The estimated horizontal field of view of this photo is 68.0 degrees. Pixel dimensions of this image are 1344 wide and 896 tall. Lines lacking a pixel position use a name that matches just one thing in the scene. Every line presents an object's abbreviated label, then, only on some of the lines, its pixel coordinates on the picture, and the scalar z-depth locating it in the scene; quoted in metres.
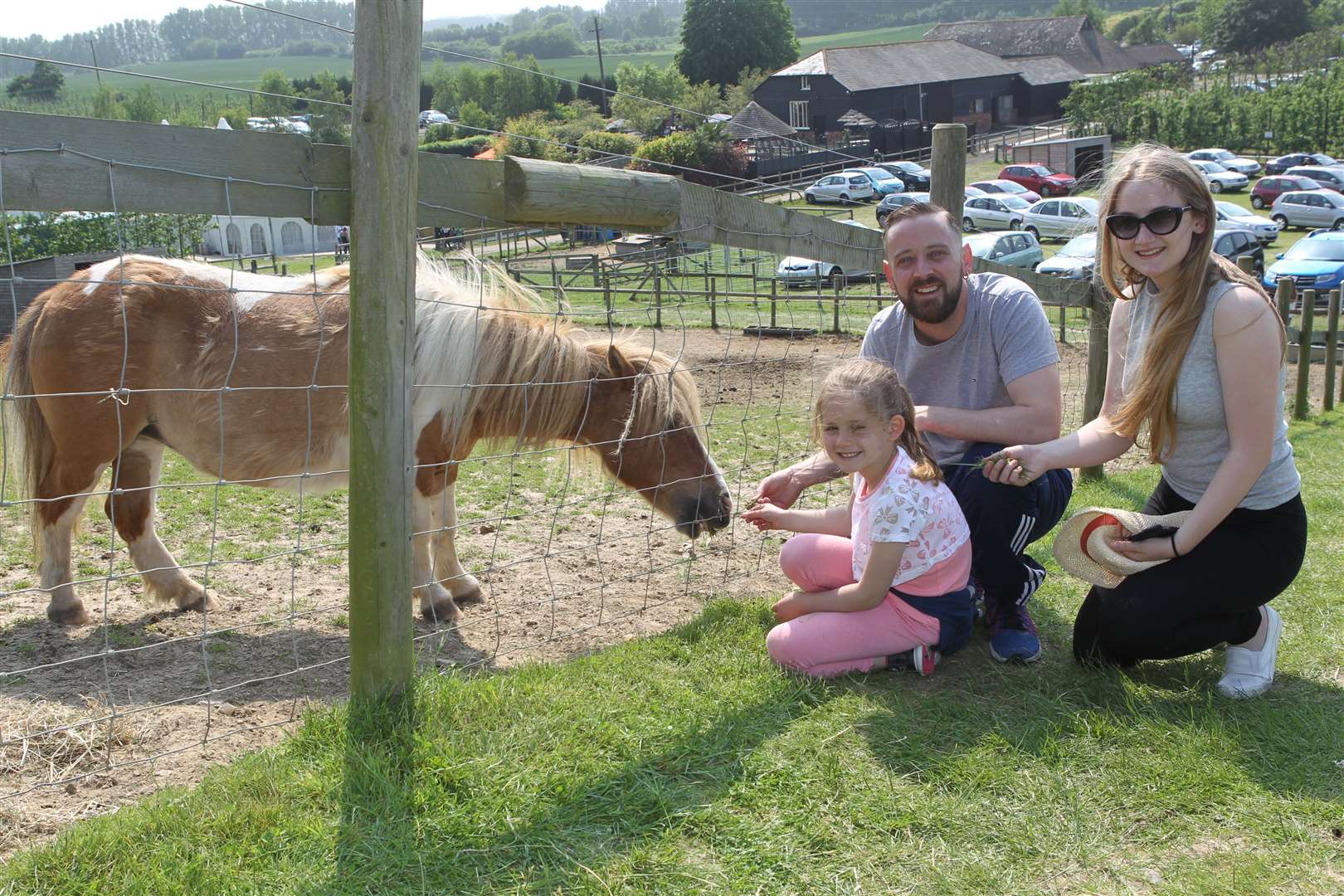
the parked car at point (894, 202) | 23.61
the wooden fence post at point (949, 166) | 4.82
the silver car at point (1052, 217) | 31.59
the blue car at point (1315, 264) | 20.64
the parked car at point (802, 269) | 21.35
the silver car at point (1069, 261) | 20.69
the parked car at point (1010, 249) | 23.69
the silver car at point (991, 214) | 33.03
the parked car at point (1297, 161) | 43.78
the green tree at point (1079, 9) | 145.25
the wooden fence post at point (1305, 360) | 8.92
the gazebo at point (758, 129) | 47.50
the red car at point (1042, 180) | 42.25
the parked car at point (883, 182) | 39.25
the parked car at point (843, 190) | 39.06
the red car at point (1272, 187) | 38.03
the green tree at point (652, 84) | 63.21
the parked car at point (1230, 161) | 45.88
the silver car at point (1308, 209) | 34.22
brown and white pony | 4.28
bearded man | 3.50
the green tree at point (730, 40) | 81.94
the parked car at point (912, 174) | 41.97
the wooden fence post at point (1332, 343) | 10.05
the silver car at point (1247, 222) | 29.33
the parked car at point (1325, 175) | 39.22
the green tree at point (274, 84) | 46.28
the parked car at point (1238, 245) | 22.59
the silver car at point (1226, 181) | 42.59
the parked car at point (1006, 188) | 37.69
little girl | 3.09
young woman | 2.88
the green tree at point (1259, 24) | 83.25
